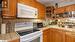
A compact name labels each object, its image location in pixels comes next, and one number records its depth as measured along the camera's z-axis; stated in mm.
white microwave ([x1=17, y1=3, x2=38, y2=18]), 935
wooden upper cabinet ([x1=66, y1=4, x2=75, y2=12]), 1581
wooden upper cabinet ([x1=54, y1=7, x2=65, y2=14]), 1734
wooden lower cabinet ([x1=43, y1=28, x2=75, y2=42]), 1275
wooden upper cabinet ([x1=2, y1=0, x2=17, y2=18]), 746
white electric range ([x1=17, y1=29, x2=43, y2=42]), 724
